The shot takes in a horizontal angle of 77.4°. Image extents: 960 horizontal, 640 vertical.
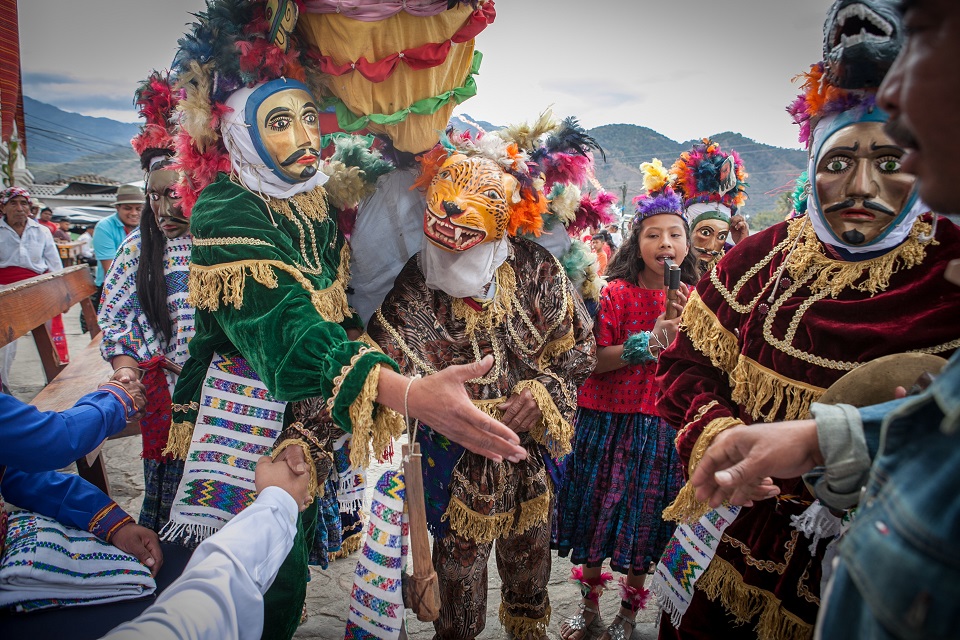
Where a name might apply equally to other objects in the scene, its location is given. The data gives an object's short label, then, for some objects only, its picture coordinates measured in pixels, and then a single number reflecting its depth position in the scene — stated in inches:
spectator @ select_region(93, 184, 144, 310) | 250.7
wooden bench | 103.0
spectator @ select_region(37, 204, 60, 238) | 486.8
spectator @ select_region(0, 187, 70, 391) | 276.4
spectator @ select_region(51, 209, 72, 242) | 578.3
